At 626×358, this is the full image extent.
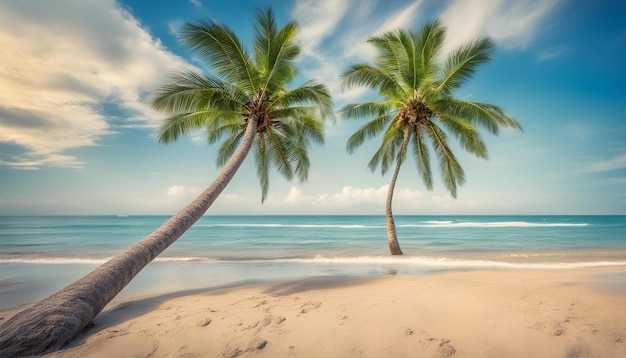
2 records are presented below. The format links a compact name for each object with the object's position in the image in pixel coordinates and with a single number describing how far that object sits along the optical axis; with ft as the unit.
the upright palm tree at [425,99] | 36.40
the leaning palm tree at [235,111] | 16.83
